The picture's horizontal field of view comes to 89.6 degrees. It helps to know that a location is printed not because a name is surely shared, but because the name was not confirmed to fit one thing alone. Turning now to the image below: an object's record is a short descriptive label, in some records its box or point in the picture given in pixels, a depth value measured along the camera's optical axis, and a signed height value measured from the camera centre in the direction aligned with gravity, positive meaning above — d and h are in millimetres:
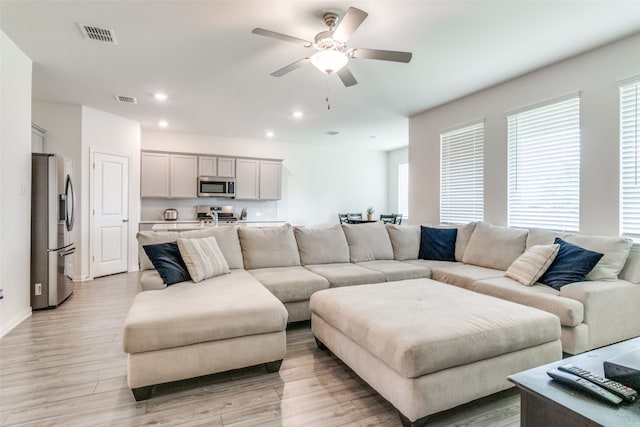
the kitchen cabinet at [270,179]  7125 +725
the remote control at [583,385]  1105 -621
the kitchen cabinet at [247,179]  6917 +711
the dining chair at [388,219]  7078 -129
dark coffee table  1046 -655
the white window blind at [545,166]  3404 +554
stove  6832 -38
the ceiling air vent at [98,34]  2834 +1599
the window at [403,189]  8359 +638
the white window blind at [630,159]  2918 +517
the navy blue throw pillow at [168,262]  2709 -439
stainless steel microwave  6590 +518
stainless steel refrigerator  3527 -237
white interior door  5195 -45
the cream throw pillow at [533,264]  2879 -450
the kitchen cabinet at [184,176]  6395 +703
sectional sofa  1952 -622
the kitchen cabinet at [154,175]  6148 +700
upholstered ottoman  1601 -715
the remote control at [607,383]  1111 -614
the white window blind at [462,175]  4488 +578
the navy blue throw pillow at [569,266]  2670 -431
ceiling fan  2530 +1294
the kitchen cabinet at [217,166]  6609 +946
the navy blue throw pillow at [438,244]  4129 -393
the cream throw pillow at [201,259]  2801 -428
